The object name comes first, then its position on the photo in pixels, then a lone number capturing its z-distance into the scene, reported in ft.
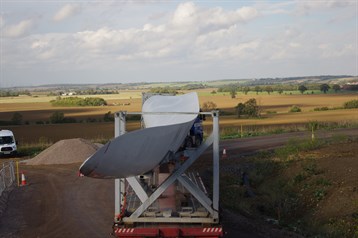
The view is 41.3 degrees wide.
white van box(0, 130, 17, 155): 107.26
